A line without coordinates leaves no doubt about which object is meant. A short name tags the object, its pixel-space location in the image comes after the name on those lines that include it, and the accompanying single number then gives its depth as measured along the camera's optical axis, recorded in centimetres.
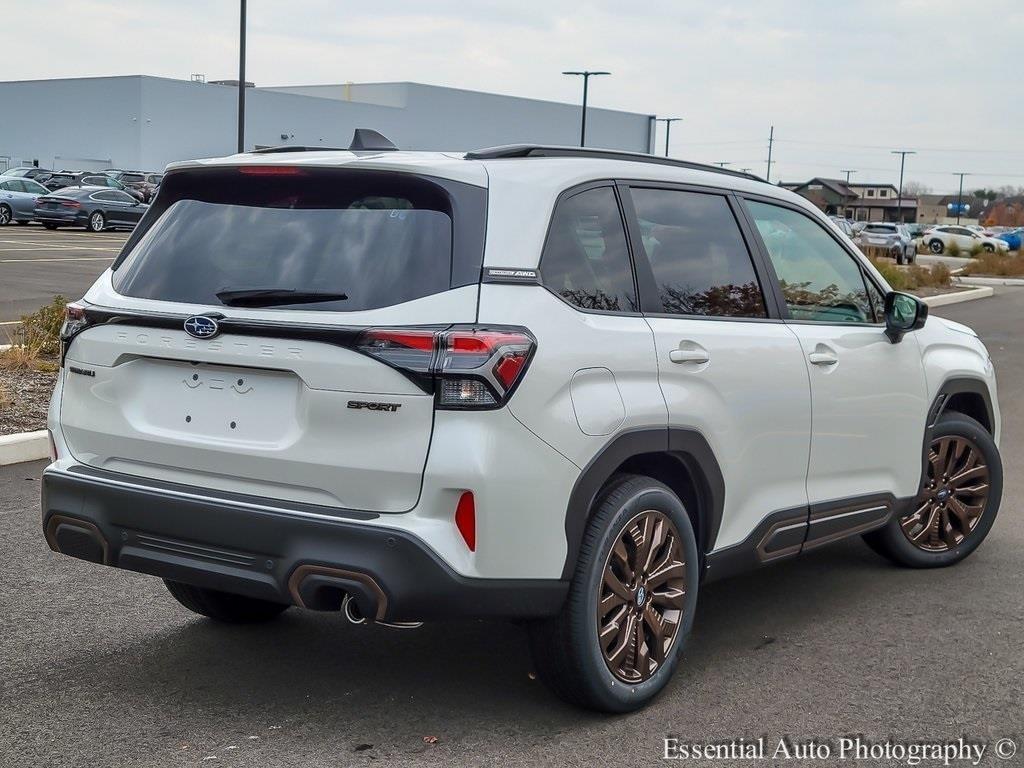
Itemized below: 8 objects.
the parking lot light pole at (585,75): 5741
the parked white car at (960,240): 6269
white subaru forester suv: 395
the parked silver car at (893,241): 4826
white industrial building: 7425
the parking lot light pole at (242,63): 2941
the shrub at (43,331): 1129
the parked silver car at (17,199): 4000
